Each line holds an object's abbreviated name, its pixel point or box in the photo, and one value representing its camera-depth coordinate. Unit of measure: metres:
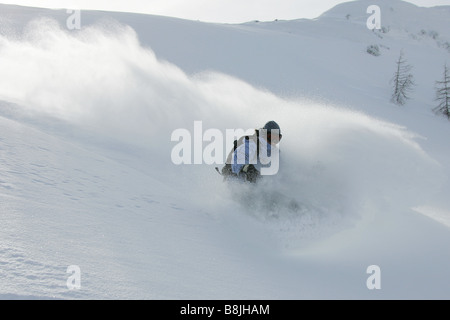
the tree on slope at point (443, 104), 18.47
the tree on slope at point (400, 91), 18.94
